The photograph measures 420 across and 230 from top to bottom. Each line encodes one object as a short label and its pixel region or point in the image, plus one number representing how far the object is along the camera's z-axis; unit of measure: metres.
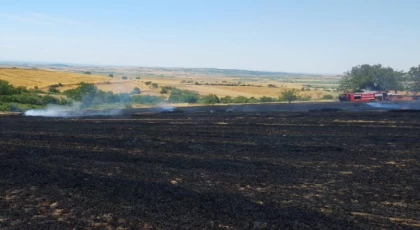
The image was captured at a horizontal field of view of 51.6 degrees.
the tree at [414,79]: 85.00
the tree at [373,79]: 78.54
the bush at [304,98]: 73.19
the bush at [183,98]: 64.46
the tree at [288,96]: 69.24
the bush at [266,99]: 68.06
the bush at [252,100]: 65.66
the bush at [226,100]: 64.45
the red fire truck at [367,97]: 61.36
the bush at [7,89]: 52.03
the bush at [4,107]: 42.70
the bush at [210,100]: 62.81
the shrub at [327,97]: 78.09
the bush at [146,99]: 59.10
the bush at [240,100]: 65.56
